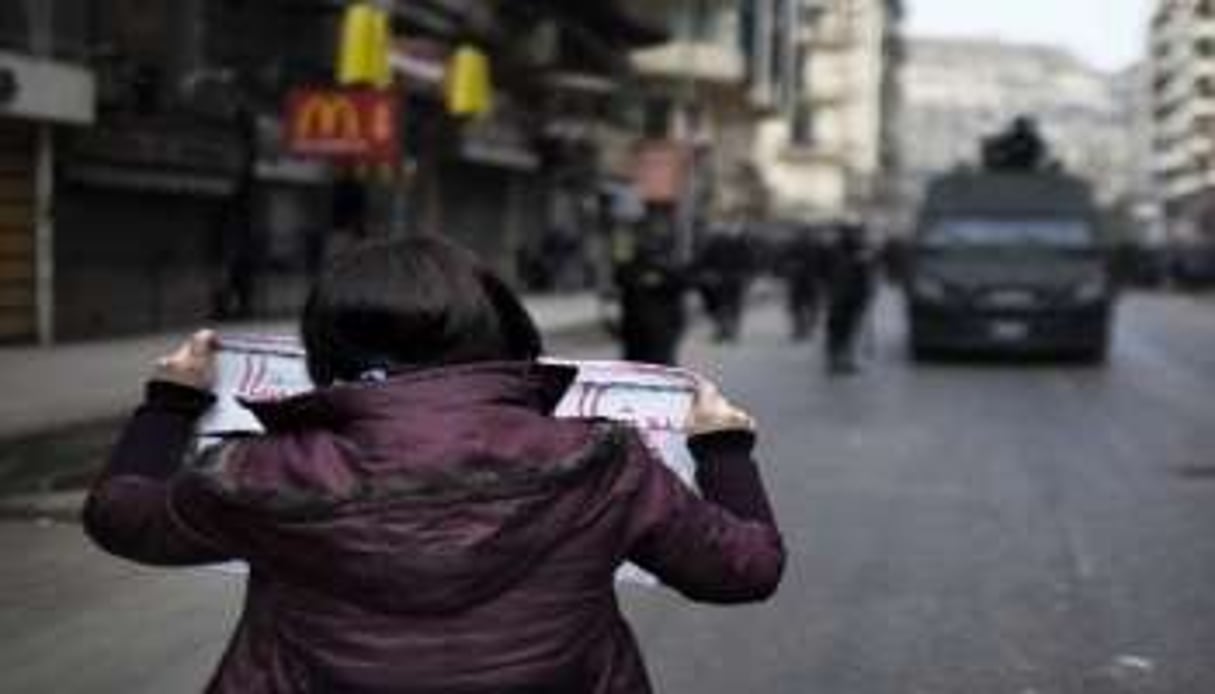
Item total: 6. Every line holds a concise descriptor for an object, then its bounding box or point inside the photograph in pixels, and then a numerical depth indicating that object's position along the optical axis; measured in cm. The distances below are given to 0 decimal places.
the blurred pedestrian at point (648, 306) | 1972
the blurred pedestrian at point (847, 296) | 2758
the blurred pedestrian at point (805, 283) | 3719
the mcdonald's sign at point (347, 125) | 2916
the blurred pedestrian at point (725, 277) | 3557
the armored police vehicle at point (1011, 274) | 2842
